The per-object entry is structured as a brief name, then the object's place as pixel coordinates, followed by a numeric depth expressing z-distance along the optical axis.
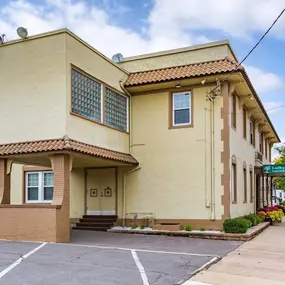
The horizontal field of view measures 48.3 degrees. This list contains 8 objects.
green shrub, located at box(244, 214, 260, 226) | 13.78
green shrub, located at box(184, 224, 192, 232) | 12.16
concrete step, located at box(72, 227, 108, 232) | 13.30
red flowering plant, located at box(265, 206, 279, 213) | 17.10
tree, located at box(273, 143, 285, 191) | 31.22
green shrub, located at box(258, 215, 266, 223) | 15.34
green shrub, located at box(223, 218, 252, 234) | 11.27
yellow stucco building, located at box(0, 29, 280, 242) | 10.54
